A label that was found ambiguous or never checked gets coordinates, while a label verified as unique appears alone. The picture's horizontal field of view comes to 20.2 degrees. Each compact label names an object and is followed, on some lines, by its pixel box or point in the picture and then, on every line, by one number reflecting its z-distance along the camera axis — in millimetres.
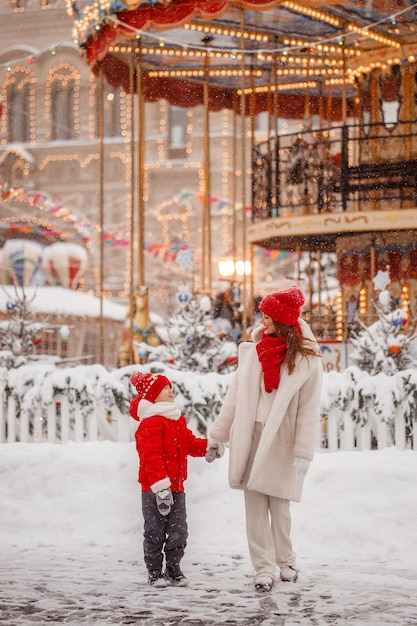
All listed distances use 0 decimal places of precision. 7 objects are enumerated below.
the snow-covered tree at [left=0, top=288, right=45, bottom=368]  14130
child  6914
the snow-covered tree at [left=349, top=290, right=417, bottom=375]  11898
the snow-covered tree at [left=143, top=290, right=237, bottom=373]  13102
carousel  15977
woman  6691
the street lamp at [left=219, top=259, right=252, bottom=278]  23312
